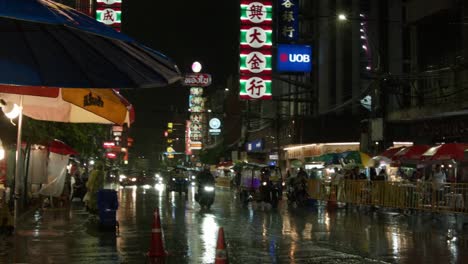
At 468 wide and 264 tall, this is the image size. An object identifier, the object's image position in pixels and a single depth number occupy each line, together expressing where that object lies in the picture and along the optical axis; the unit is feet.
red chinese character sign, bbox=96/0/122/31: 123.54
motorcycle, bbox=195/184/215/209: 89.76
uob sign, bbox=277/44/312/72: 141.28
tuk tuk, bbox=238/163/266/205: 104.42
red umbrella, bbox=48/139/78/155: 80.92
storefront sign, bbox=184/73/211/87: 250.04
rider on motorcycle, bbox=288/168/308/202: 101.33
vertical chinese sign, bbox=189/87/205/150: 377.30
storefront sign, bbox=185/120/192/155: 404.69
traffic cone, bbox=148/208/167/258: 39.58
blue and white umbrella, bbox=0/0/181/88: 14.42
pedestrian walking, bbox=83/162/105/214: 60.49
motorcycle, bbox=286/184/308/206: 101.09
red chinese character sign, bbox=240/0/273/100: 131.54
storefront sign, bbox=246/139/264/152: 193.63
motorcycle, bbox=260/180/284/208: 97.19
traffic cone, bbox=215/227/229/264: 27.09
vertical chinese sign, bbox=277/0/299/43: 134.00
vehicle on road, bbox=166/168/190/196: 133.59
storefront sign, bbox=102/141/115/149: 292.90
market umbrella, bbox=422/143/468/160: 70.64
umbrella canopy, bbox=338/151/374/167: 93.72
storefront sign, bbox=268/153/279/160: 164.66
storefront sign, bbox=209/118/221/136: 306.55
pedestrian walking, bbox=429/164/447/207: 71.15
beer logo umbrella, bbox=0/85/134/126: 22.81
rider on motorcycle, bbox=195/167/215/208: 89.97
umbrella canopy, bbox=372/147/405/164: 81.76
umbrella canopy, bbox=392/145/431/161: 77.43
